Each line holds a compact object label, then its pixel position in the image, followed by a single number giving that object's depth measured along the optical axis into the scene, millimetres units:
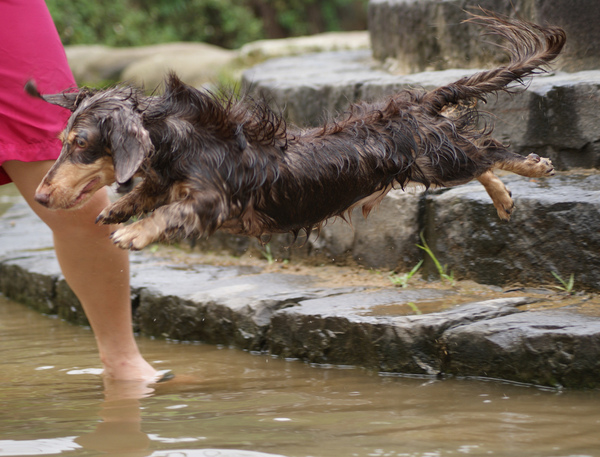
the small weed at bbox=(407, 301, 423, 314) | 6153
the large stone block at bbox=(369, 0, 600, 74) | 7660
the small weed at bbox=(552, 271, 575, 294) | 6246
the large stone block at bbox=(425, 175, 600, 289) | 6242
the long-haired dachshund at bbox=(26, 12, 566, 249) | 4531
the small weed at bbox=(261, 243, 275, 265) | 8734
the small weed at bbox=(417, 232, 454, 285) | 7066
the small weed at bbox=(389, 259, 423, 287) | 7246
